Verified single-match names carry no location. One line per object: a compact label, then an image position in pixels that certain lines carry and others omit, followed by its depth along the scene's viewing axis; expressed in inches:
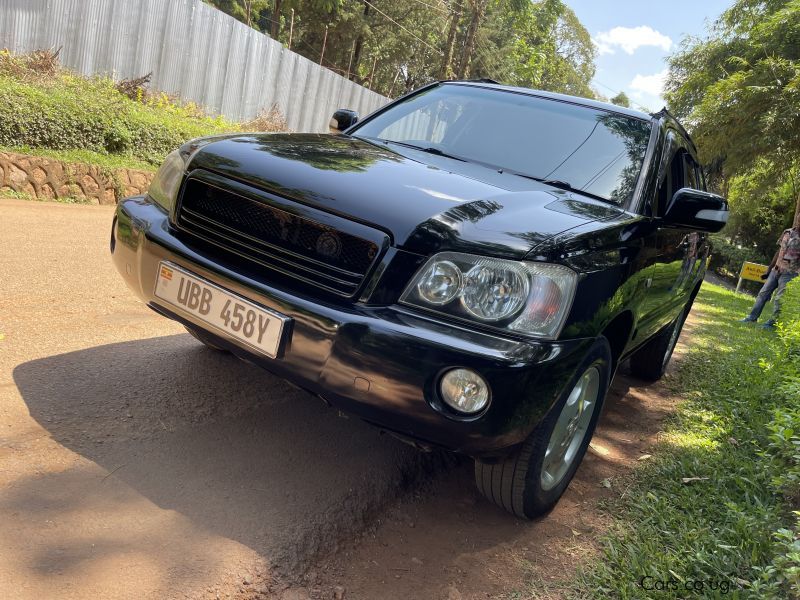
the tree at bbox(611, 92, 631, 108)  3623.0
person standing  368.5
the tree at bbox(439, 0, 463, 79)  1025.8
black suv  83.0
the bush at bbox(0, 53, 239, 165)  301.7
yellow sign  670.4
